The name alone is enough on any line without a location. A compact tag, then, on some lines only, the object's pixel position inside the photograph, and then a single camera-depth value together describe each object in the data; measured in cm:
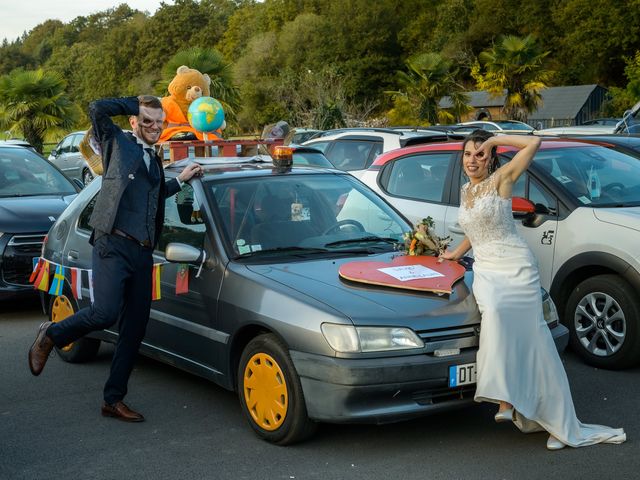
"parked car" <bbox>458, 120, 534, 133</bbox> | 2991
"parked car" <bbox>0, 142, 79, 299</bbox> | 870
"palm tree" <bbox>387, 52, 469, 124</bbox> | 4528
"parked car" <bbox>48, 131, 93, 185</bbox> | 2498
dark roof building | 6531
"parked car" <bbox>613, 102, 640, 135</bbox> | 1632
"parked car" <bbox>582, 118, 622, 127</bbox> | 3713
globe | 939
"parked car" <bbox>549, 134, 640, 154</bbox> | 835
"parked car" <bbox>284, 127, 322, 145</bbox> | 2842
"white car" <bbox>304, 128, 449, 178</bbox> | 1210
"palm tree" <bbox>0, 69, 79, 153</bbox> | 3128
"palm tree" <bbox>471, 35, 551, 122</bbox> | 4638
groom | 530
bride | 479
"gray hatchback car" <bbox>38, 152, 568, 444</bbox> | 463
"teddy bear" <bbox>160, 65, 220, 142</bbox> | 1008
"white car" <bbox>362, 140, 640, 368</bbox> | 653
